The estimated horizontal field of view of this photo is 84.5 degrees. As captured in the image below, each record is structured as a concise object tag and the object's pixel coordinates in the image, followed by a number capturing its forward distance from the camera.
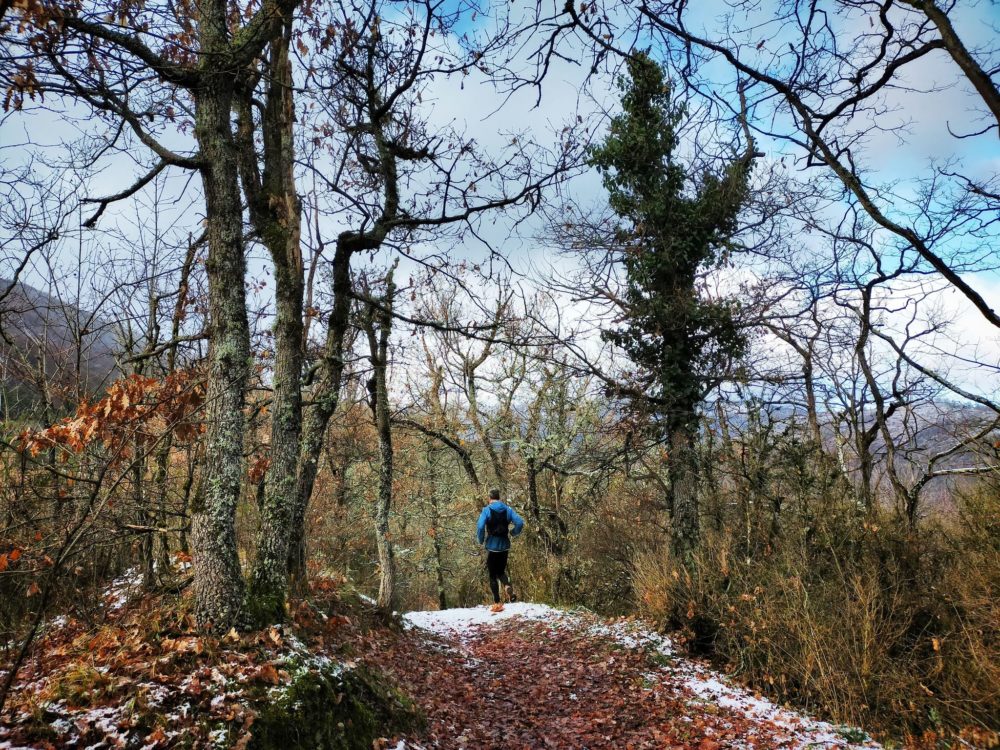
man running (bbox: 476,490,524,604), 10.72
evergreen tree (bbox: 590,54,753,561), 10.98
